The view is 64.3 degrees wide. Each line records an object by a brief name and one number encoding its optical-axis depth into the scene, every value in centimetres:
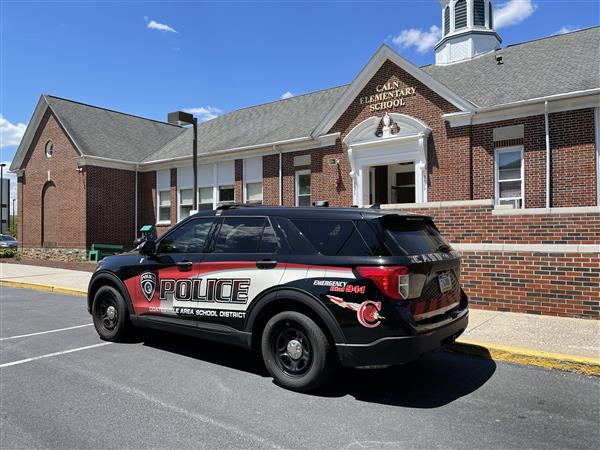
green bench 2098
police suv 411
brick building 801
